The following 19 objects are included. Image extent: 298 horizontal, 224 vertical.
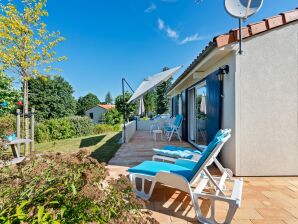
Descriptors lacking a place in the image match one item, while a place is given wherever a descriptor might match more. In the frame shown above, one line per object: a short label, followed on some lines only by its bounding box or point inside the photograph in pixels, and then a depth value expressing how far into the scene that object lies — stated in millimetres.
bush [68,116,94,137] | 18062
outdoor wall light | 5898
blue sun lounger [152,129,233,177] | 5441
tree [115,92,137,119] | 30542
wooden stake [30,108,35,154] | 8513
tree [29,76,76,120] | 41250
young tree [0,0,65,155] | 8352
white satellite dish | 5254
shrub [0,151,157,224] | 1506
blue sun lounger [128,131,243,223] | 3271
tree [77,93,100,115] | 72688
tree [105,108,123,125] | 32056
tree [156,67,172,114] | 40562
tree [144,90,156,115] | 40562
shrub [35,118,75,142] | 14765
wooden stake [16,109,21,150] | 7905
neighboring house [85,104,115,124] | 64894
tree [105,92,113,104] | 112875
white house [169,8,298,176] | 5461
